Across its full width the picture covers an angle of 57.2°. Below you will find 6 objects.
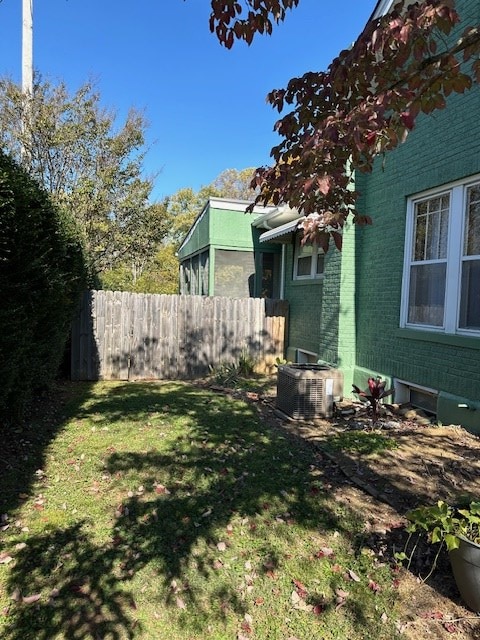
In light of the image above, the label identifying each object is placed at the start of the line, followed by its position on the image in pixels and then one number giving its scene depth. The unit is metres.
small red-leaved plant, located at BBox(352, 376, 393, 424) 6.21
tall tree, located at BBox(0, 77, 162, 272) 12.08
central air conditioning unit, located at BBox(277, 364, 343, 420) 6.56
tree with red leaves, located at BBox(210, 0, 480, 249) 2.02
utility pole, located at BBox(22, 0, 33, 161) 11.59
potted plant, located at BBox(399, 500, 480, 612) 2.43
